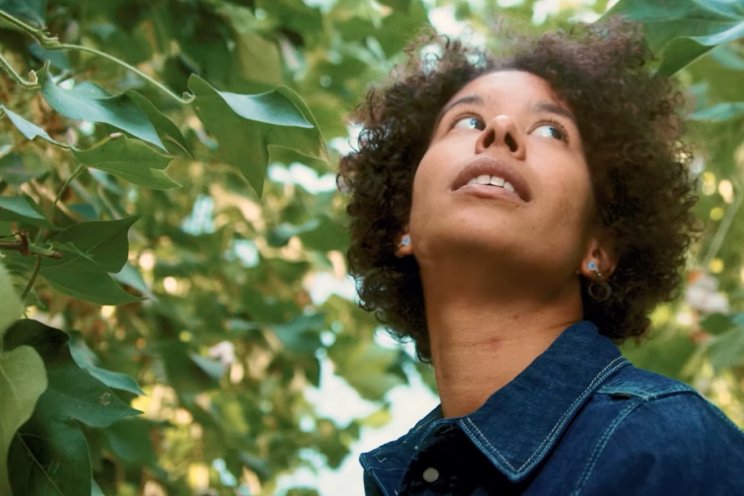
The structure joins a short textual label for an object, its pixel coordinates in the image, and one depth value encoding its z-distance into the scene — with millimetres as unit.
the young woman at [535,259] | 1012
